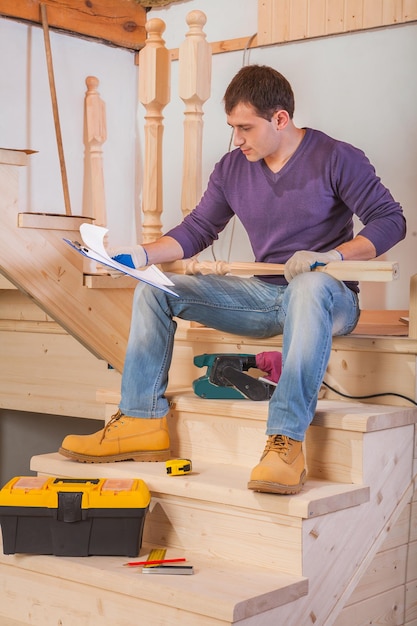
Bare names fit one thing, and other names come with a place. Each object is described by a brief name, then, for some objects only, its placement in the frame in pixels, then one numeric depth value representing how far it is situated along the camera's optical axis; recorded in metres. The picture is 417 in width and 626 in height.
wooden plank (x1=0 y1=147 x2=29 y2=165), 2.82
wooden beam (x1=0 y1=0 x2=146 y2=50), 3.76
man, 2.37
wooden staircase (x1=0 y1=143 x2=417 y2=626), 2.02
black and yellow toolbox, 2.18
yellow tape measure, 2.29
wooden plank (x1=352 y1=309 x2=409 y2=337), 2.85
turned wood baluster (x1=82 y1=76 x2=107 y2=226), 3.95
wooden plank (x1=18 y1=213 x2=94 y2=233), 2.88
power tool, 2.51
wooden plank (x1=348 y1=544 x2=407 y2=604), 2.65
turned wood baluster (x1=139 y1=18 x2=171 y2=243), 3.04
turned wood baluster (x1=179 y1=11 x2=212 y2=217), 2.92
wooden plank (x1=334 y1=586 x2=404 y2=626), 2.59
